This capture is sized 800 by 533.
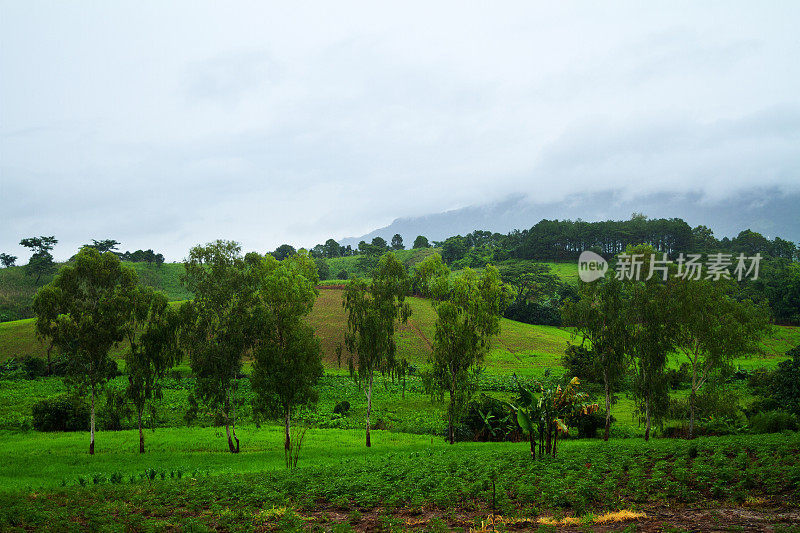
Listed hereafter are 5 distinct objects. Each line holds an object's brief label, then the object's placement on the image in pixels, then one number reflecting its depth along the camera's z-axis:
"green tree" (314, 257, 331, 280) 174.23
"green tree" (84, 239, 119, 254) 164.12
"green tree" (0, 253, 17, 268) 170.62
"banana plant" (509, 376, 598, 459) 27.86
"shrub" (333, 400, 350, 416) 51.72
